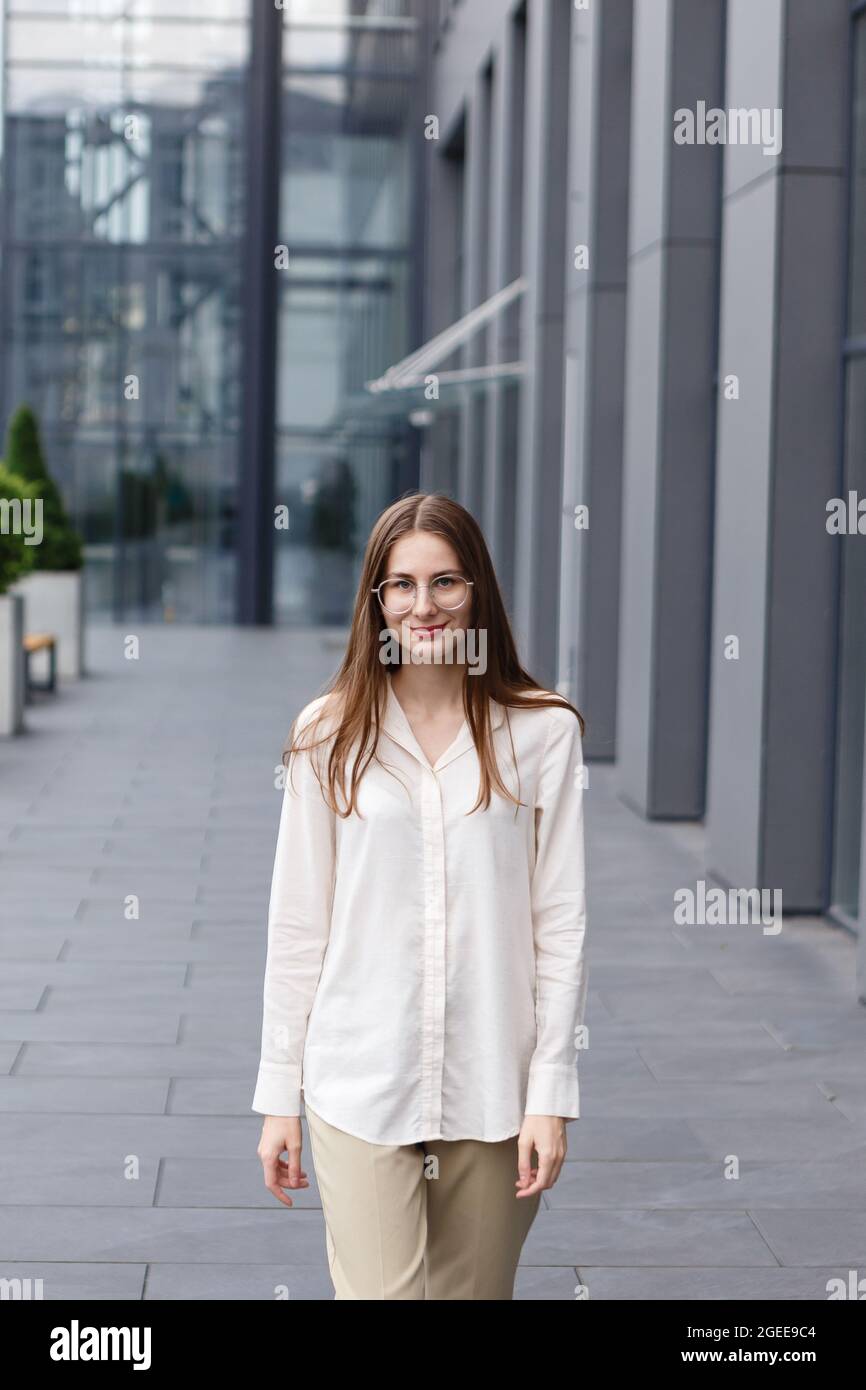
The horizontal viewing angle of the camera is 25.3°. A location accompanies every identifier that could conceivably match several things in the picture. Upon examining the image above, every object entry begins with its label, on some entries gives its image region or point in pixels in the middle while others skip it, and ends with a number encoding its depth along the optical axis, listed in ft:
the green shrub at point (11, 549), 49.62
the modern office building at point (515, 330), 28.73
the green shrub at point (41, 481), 66.80
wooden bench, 56.59
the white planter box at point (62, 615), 65.82
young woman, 9.43
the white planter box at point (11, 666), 49.78
